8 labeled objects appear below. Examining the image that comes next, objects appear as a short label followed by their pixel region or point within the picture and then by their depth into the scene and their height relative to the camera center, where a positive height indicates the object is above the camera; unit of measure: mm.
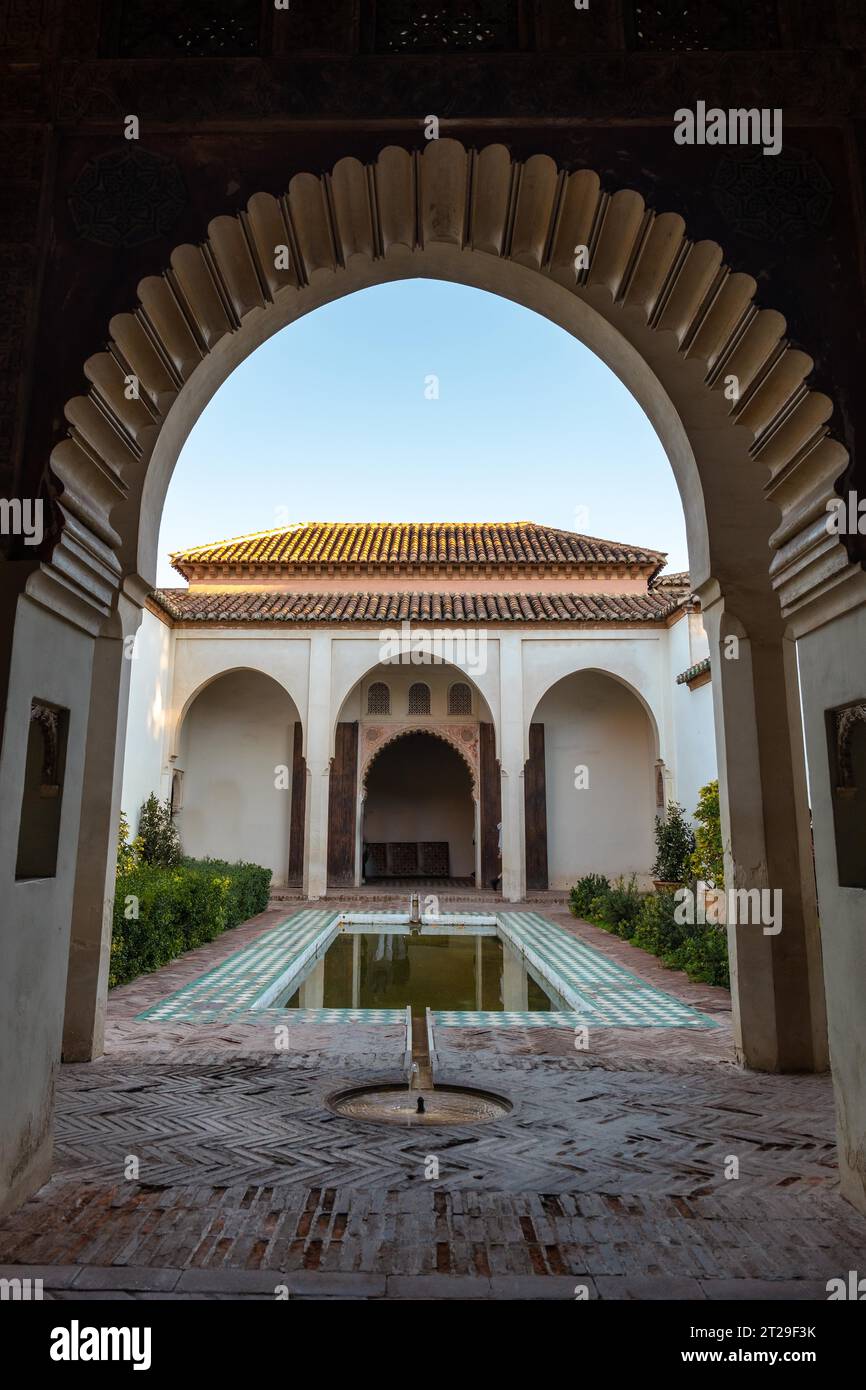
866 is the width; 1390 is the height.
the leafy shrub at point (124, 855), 10594 +203
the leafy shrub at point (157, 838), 15469 +586
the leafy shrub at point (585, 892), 14352 -342
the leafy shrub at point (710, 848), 9750 +267
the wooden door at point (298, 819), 18656 +1108
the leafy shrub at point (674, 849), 13727 +354
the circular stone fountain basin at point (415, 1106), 4449 -1225
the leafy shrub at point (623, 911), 11979 -556
